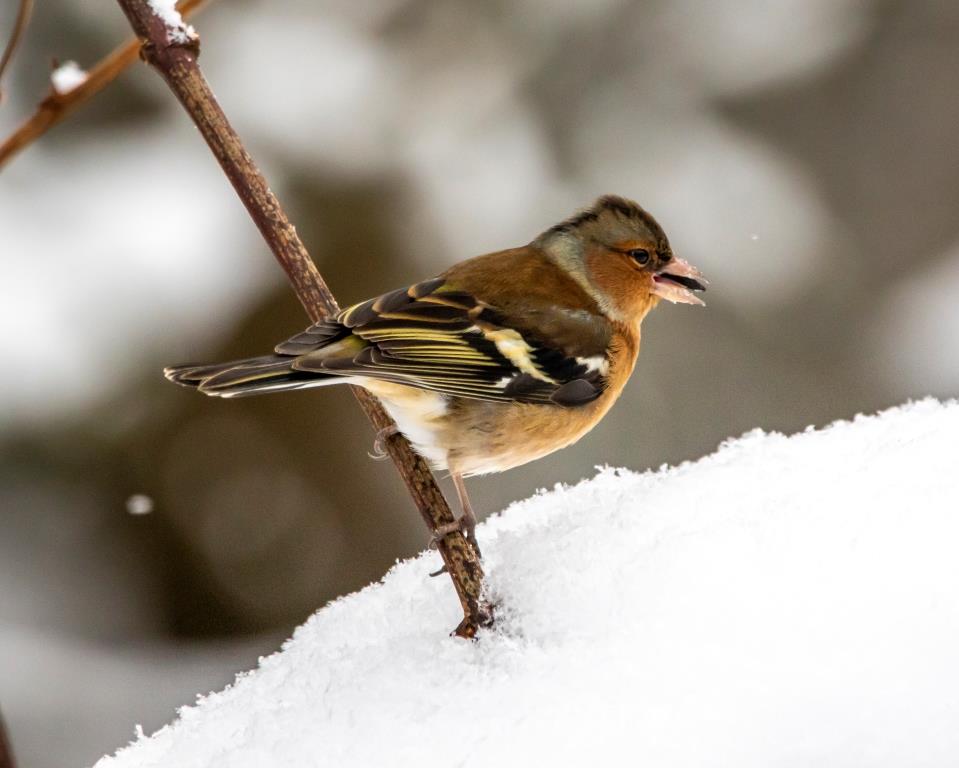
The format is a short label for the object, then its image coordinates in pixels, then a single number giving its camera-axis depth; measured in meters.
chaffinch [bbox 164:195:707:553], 3.22
